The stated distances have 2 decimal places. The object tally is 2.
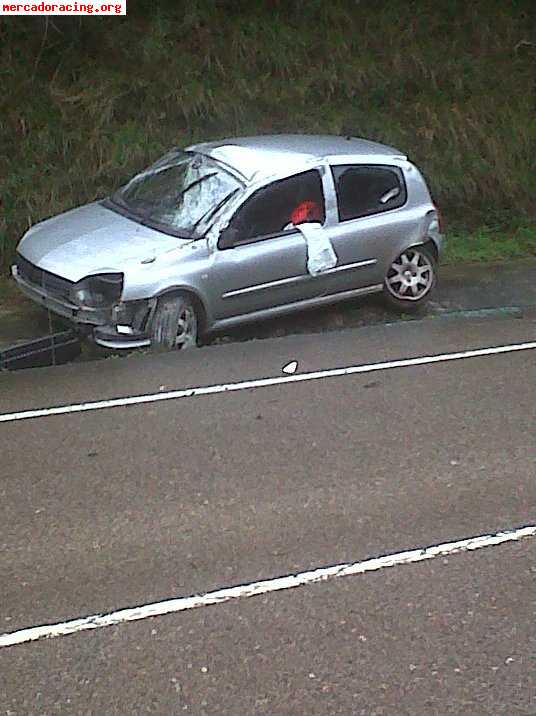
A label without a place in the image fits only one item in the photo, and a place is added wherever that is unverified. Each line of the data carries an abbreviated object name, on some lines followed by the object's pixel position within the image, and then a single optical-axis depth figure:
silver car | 8.87
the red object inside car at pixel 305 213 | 9.82
